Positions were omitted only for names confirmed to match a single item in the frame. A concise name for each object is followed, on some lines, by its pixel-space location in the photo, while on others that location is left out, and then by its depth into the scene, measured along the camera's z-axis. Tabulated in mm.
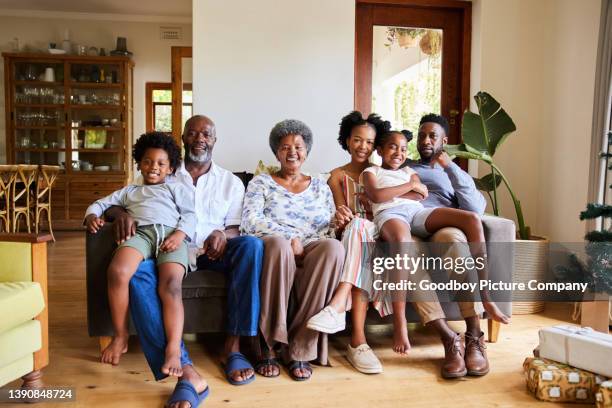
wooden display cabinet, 6676
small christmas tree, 2506
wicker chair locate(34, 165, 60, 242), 5469
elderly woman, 2176
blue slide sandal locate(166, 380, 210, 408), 1835
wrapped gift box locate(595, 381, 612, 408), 1766
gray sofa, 2221
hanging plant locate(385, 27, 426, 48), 3977
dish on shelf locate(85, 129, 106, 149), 6902
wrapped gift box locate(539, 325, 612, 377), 1891
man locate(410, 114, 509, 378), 2191
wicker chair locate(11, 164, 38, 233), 5262
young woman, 2191
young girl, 2246
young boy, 2039
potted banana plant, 3316
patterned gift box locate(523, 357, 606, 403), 1916
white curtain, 3219
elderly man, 1999
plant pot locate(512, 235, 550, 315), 3131
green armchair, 1732
